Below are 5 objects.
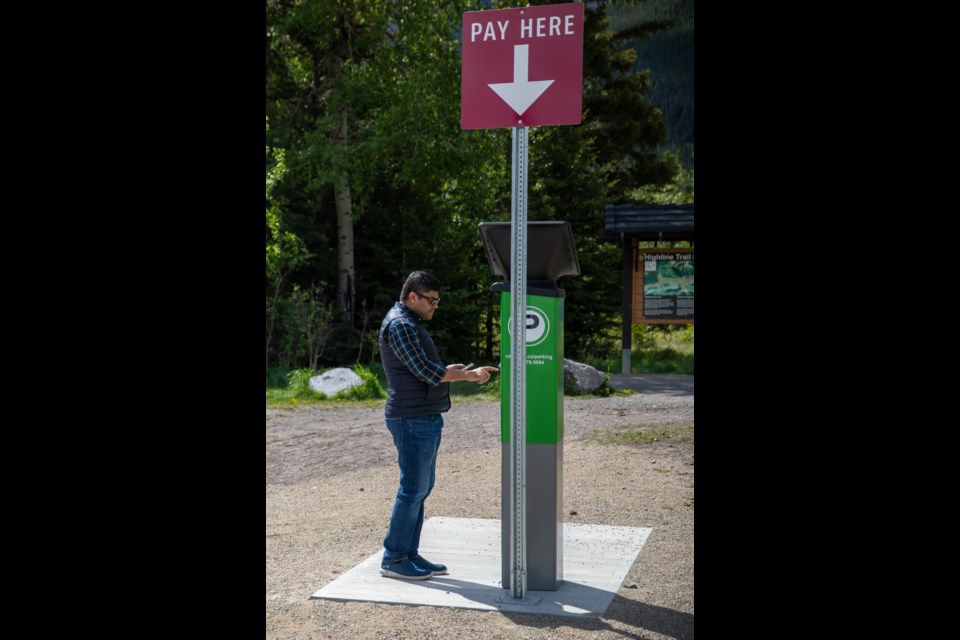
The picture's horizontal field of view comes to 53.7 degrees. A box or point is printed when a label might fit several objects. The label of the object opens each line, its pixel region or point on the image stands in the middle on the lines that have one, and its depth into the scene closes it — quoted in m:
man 5.02
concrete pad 4.86
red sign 4.32
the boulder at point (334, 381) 13.82
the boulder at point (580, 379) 13.88
